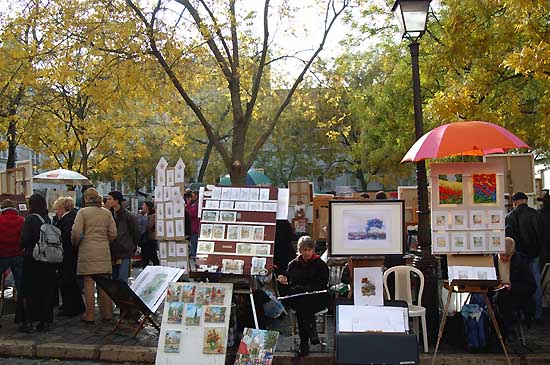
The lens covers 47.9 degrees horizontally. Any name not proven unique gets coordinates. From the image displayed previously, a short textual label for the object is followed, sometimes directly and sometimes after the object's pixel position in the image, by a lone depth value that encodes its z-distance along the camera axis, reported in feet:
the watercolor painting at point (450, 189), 25.41
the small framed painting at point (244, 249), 24.07
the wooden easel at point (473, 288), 22.33
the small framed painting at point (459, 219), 25.38
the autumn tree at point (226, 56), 40.16
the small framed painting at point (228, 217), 24.52
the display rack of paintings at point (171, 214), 37.11
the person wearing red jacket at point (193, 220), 46.06
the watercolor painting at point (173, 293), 22.99
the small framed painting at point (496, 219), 25.11
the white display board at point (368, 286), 23.02
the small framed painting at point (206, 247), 24.36
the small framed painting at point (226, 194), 24.84
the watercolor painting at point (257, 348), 21.34
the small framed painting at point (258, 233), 24.14
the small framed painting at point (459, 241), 25.27
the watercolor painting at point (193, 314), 22.62
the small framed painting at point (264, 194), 24.71
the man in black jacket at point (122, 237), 31.17
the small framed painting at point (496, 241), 24.94
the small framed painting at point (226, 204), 24.66
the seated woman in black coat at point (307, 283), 24.08
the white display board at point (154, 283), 26.53
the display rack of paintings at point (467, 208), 25.12
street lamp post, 26.07
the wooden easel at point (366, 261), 23.95
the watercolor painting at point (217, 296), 22.84
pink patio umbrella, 22.90
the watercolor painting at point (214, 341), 22.18
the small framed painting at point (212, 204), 24.77
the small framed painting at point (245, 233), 24.23
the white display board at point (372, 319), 21.01
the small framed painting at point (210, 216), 24.63
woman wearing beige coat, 29.09
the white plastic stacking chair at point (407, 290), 24.43
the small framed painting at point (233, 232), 24.32
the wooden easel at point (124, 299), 26.30
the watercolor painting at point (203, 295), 22.86
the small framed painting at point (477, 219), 25.26
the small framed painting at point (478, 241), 25.05
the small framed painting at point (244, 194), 24.77
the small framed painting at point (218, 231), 24.44
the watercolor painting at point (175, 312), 22.72
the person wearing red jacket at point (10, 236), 29.30
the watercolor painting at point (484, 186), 25.20
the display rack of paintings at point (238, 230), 23.98
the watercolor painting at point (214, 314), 22.58
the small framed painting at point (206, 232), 24.53
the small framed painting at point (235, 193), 24.85
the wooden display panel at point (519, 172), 43.16
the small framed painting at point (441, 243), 25.44
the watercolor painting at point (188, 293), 22.93
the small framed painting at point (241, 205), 24.58
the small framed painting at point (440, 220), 25.51
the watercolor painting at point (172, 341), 22.39
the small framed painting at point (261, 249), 23.99
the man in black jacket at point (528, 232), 29.50
